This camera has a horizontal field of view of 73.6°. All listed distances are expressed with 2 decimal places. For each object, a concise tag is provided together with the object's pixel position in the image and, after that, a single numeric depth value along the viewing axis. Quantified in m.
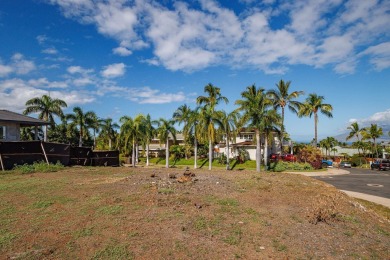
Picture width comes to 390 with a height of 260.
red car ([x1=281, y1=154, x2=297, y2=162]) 43.34
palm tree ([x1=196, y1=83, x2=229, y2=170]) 34.26
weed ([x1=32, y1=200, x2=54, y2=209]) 9.46
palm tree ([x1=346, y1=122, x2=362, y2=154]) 68.19
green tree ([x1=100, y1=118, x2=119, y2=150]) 58.74
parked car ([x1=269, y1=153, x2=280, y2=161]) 45.59
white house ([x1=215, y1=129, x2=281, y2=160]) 50.91
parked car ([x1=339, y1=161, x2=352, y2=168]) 53.70
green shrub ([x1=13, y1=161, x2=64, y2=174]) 18.42
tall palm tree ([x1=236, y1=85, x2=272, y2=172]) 32.00
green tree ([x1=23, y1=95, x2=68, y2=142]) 44.56
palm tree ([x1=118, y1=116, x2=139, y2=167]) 42.03
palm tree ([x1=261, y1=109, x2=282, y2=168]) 32.09
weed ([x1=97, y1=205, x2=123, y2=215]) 8.76
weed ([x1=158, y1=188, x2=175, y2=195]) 11.52
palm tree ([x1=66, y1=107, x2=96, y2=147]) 51.81
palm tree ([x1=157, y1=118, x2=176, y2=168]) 42.15
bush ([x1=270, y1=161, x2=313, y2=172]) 38.43
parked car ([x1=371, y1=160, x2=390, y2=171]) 43.28
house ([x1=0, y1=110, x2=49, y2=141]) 25.34
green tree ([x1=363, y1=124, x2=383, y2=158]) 61.03
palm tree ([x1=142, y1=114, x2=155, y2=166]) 44.10
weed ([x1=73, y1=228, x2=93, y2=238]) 6.97
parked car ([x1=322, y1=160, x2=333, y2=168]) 52.17
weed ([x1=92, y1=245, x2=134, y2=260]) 5.87
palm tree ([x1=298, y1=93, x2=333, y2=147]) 48.69
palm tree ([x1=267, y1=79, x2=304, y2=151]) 44.88
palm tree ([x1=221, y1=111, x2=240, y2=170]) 35.47
